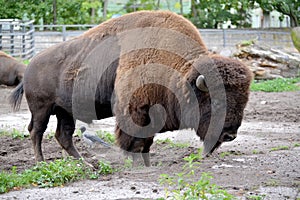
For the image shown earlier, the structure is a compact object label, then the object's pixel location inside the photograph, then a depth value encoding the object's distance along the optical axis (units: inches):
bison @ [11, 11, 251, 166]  265.0
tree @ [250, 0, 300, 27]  1257.4
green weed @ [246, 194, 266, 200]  203.0
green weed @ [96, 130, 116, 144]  373.1
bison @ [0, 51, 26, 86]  733.9
